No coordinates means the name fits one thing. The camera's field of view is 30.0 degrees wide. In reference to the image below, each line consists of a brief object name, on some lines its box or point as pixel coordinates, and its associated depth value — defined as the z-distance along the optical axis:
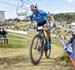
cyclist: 4.56
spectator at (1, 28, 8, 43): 14.75
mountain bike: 4.59
